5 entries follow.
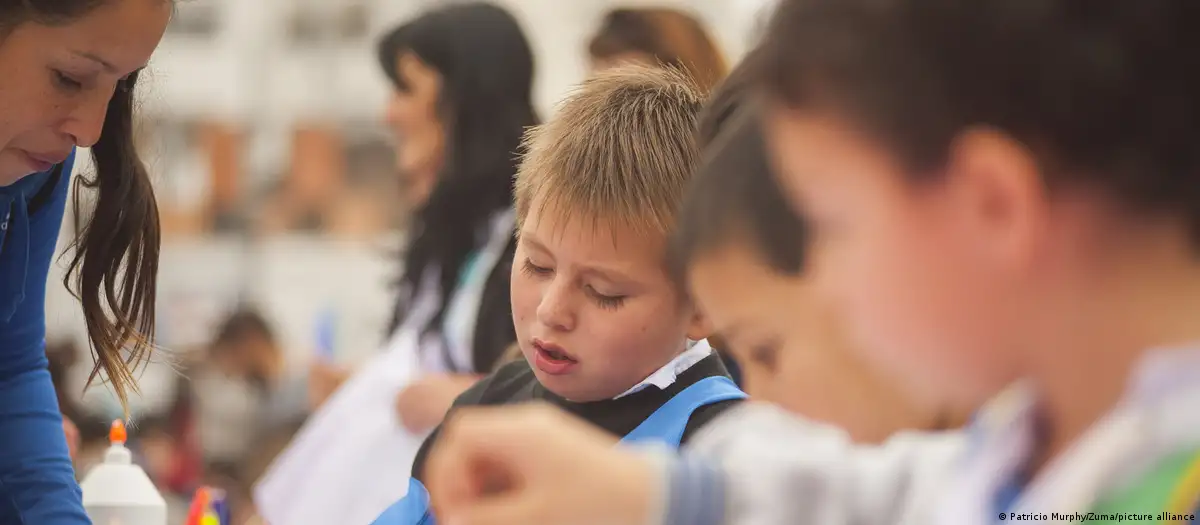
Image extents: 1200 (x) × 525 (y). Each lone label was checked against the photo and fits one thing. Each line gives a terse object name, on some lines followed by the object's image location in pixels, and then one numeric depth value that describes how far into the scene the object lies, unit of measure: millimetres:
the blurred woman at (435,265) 2377
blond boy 1886
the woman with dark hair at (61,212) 1896
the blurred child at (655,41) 2526
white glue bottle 2034
